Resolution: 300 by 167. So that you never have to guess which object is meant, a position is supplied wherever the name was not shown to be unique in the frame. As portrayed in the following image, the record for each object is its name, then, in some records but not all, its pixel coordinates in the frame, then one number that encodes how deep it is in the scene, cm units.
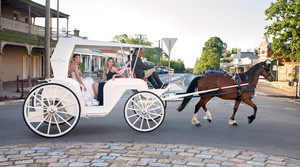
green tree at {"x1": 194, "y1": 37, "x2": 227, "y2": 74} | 9256
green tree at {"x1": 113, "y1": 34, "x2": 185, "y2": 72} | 10112
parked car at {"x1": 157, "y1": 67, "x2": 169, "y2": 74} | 6416
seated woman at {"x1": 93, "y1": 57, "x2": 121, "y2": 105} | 749
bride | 733
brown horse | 814
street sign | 1594
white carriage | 665
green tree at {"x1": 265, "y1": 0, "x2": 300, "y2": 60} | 2116
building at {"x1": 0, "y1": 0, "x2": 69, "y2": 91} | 2083
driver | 803
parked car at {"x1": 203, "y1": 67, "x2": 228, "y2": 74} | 5223
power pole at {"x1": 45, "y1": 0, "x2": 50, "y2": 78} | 1646
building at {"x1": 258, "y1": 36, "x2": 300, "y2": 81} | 4372
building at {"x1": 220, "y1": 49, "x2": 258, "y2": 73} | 6595
